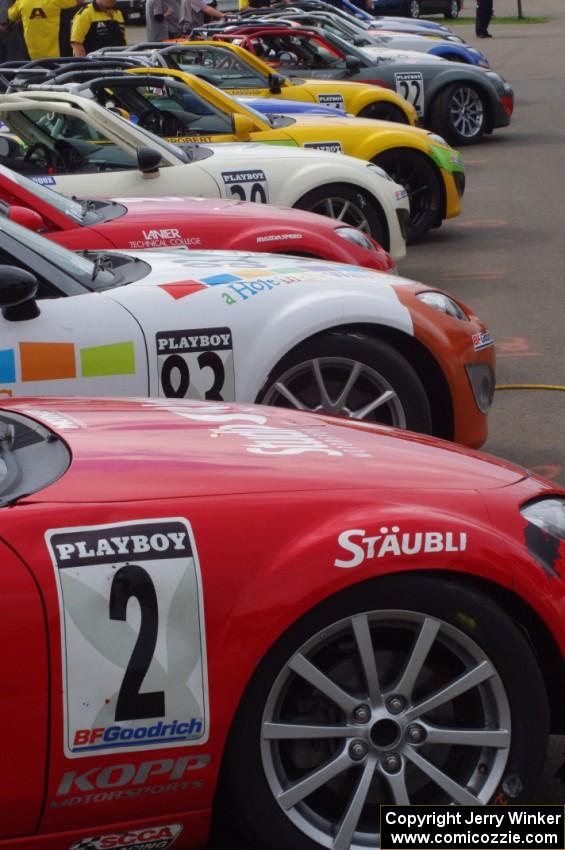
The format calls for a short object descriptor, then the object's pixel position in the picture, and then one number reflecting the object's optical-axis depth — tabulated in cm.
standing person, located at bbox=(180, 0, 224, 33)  1841
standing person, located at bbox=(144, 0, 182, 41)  1847
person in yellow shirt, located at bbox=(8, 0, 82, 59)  1634
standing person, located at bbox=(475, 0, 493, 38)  3288
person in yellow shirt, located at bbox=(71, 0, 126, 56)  1561
